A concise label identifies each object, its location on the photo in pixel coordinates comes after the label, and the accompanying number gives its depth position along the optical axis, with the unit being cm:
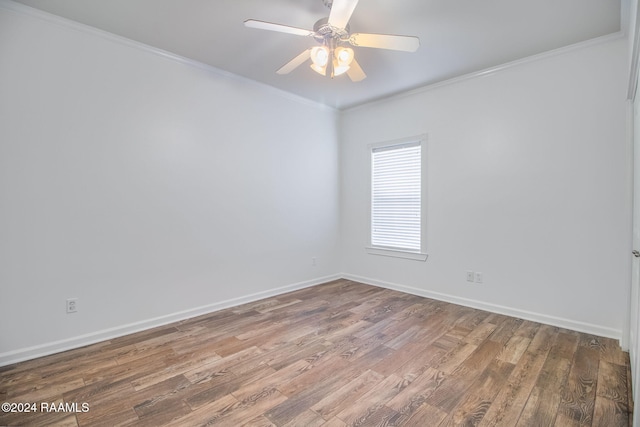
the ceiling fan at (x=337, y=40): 195
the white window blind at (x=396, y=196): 407
